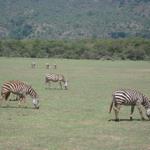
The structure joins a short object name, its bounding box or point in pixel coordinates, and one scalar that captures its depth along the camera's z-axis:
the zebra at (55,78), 34.84
